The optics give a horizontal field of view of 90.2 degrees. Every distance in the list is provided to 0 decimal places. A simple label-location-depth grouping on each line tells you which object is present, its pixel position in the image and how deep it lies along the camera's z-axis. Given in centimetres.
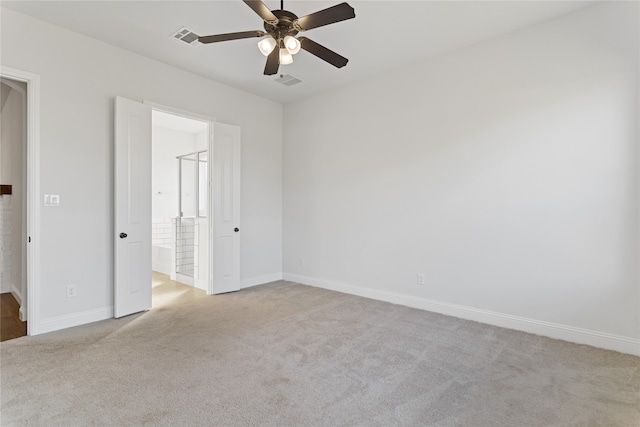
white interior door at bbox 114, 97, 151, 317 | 341
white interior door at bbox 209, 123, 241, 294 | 439
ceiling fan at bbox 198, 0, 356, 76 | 205
